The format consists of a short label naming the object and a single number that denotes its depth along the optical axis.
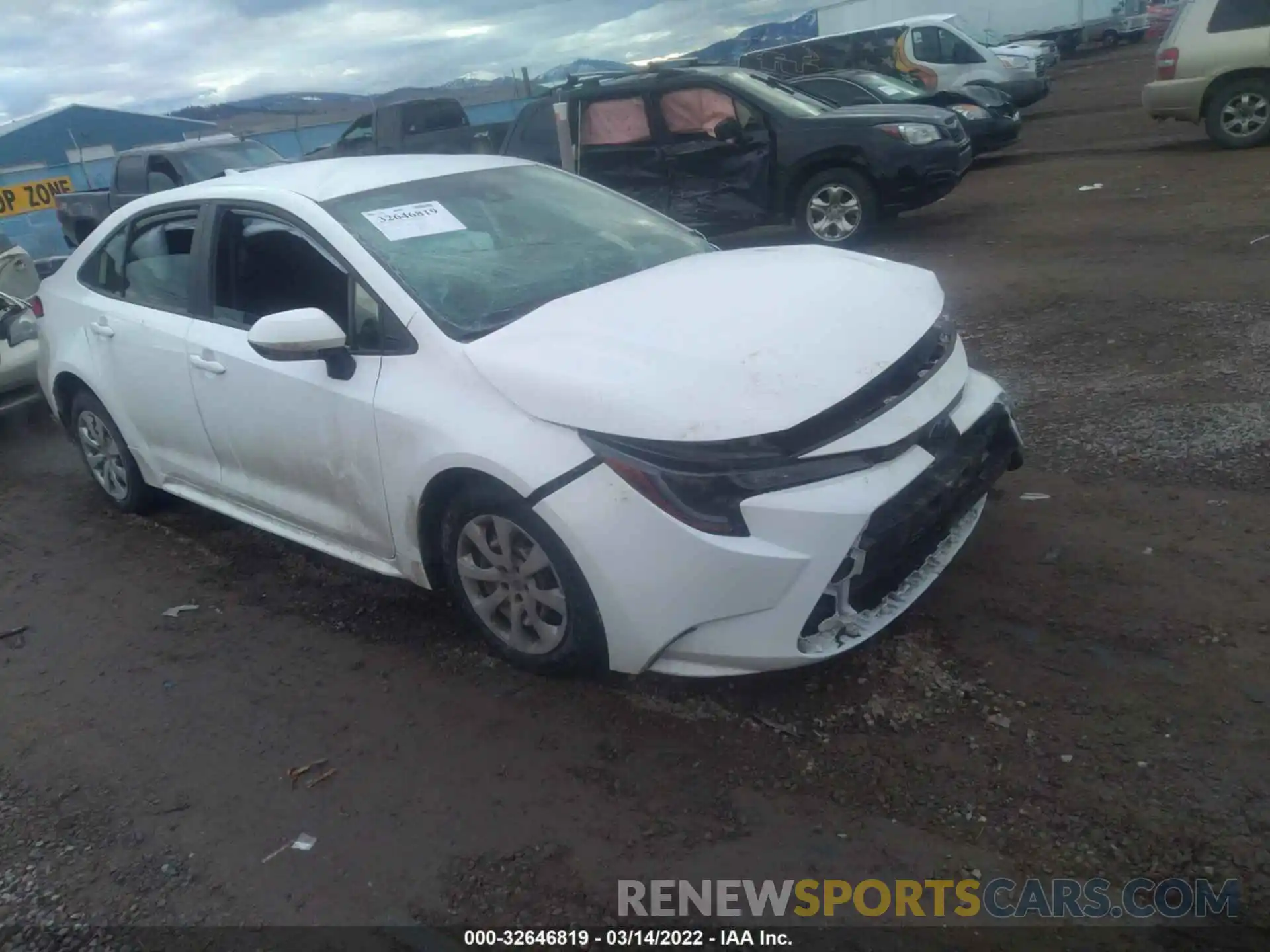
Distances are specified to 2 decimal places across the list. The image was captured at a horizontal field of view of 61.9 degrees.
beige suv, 11.51
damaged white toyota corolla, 3.03
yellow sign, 17.00
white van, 16.92
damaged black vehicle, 9.82
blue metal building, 17.45
